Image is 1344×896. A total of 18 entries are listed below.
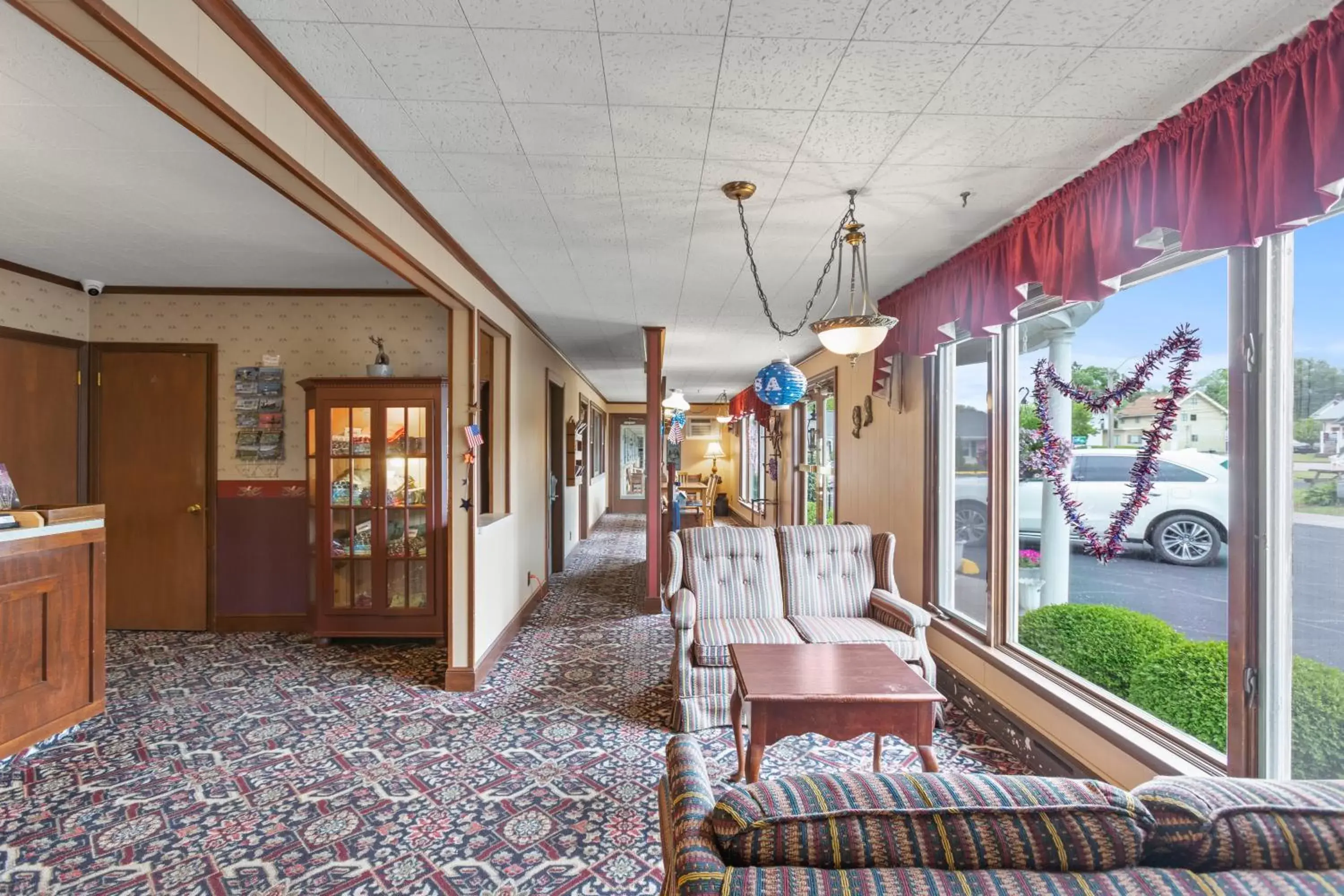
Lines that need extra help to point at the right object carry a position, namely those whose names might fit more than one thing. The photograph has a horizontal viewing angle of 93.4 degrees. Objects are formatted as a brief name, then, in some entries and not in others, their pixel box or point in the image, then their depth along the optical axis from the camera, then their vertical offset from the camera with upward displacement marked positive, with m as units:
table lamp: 13.39 +0.10
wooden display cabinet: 4.29 -0.34
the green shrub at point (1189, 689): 2.11 -0.83
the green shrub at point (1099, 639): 2.45 -0.78
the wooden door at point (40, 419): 3.86 +0.24
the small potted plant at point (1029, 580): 3.10 -0.62
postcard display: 4.56 +0.31
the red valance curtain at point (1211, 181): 1.51 +0.83
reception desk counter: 2.71 -0.80
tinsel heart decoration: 2.19 +0.09
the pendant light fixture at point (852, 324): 2.63 +0.56
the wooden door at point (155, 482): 4.49 -0.18
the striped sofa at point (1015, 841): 0.81 -0.53
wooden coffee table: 2.17 -0.87
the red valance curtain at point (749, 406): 9.09 +0.80
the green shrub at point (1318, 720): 1.72 -0.74
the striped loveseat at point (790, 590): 3.21 -0.77
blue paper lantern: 3.98 +0.45
